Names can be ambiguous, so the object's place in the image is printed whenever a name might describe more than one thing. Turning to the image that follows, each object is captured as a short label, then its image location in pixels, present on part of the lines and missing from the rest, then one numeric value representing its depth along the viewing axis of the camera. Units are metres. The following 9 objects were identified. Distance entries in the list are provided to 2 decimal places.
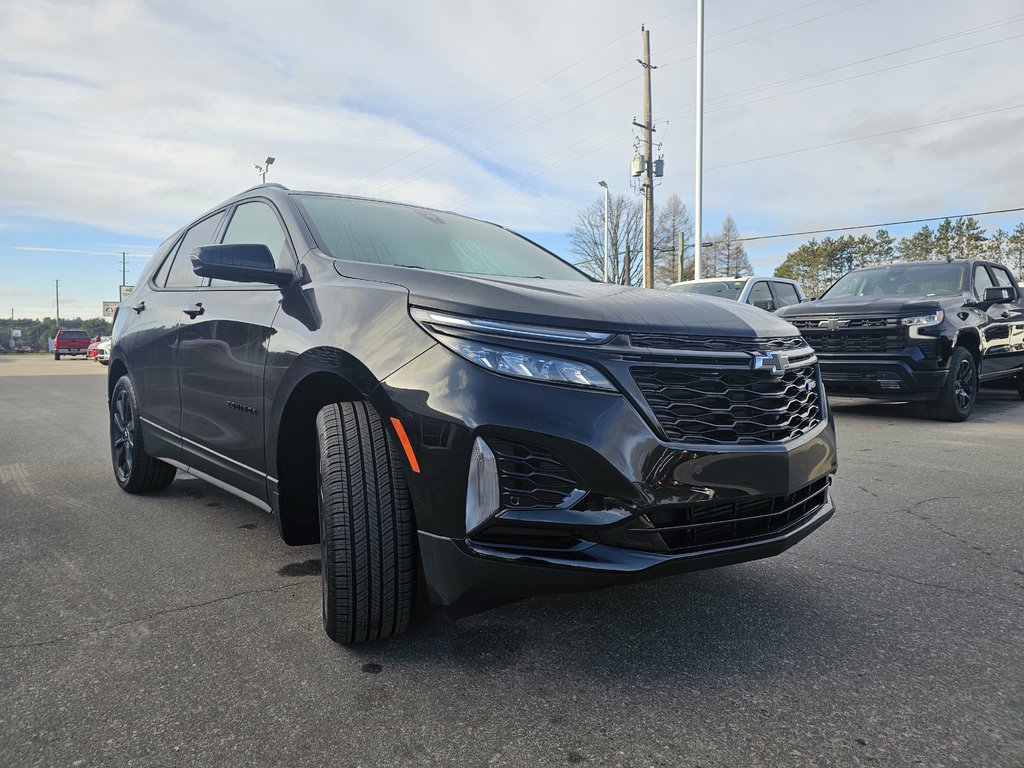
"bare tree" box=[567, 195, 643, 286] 50.06
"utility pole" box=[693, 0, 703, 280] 23.58
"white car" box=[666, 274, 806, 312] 11.84
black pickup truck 7.07
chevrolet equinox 1.89
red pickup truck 41.94
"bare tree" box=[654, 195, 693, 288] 51.91
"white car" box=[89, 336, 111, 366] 30.61
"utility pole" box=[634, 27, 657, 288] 24.62
